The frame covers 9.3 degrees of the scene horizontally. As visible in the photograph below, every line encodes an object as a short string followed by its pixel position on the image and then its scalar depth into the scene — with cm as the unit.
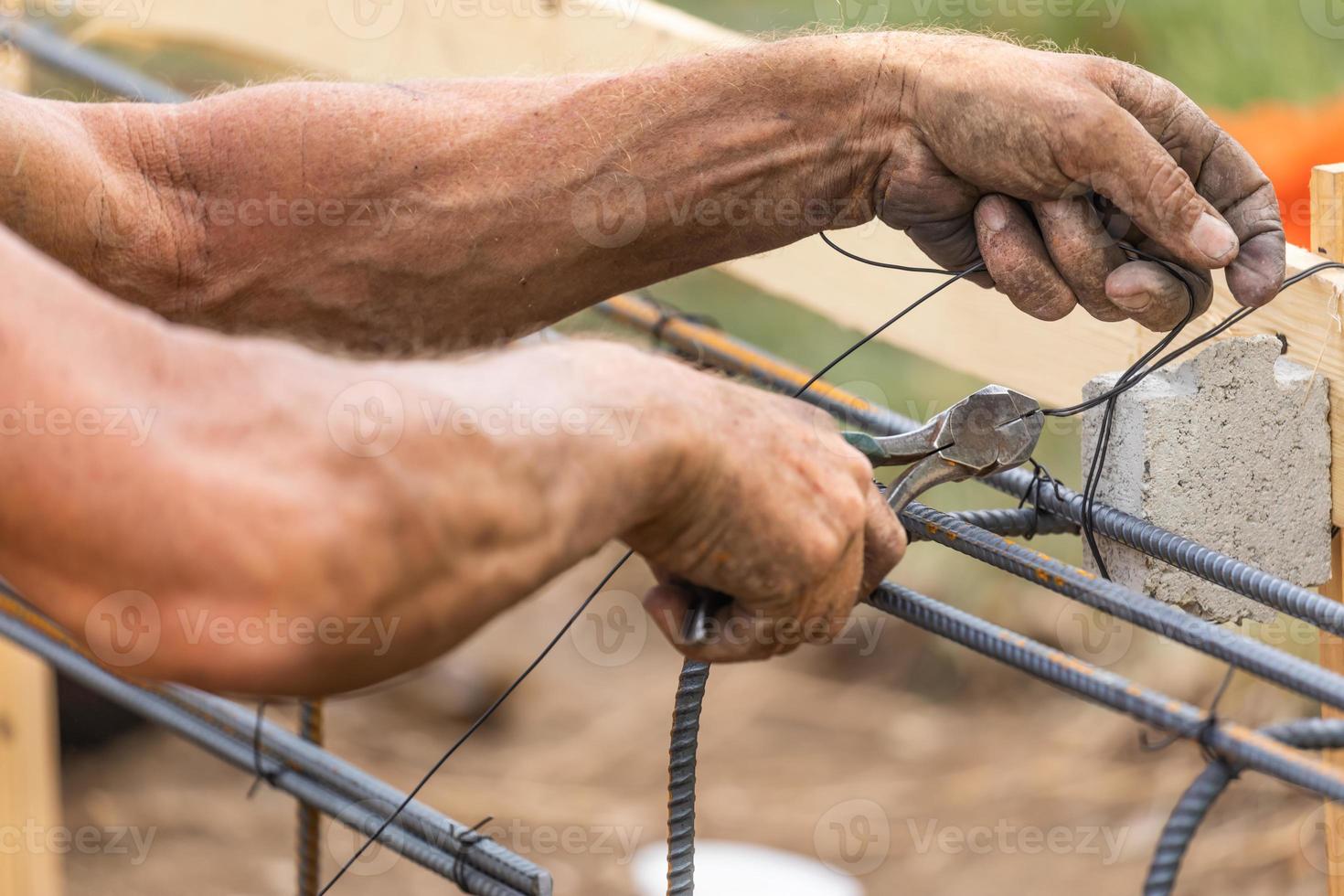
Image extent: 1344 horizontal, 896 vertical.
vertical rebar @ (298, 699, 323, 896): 288
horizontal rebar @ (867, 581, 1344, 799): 257
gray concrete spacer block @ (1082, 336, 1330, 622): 274
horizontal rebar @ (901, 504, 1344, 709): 259
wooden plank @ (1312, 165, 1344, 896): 274
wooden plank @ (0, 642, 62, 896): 304
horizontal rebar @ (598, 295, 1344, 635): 266
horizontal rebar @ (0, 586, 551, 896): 272
